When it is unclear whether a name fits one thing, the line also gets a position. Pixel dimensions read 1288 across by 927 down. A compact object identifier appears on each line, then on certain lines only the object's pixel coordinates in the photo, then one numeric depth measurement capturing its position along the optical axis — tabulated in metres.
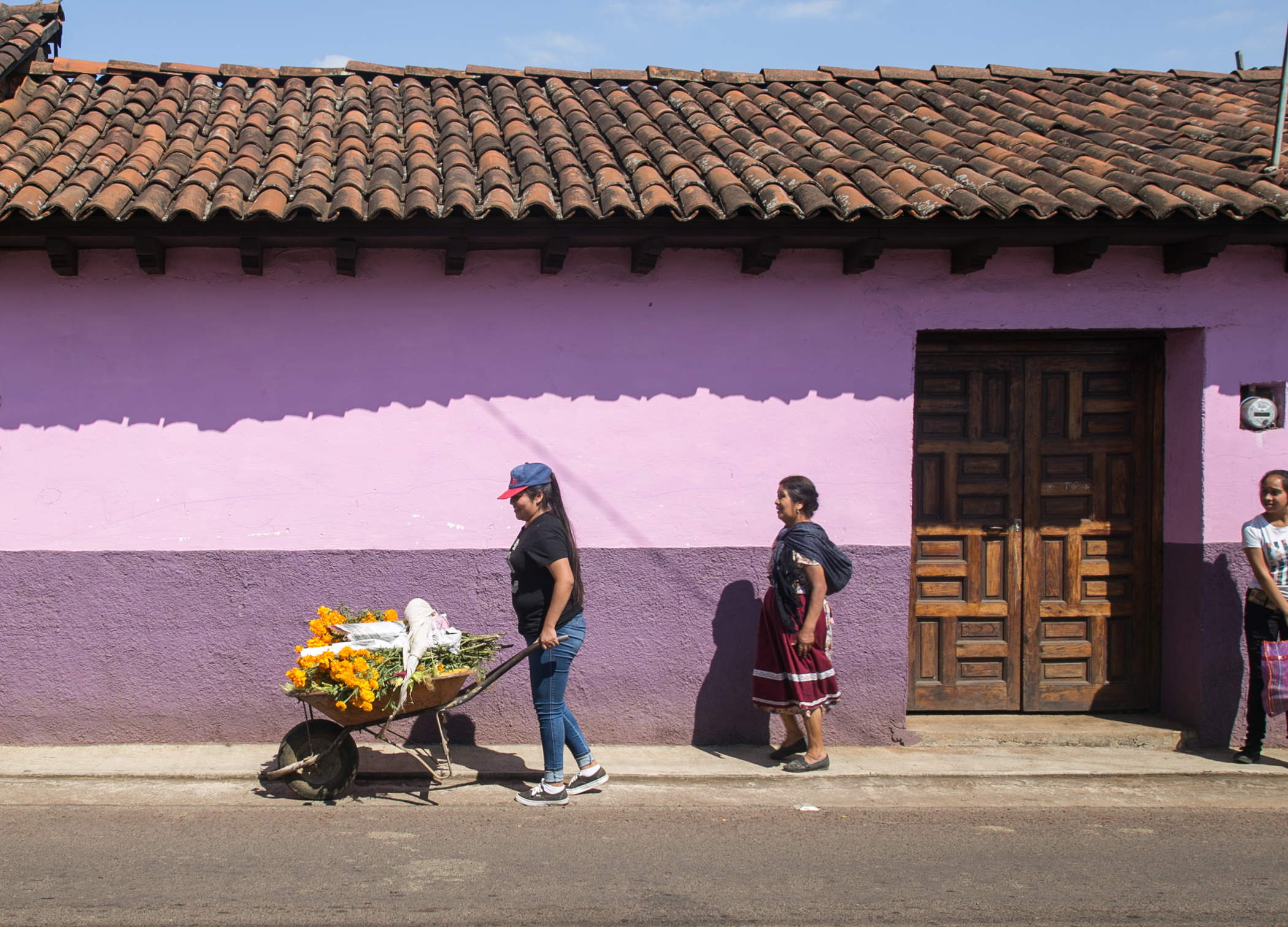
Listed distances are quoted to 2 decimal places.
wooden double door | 6.92
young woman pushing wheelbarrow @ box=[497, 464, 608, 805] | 5.09
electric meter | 6.59
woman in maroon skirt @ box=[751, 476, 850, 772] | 5.74
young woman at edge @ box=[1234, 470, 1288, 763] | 5.99
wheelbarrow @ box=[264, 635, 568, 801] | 5.06
